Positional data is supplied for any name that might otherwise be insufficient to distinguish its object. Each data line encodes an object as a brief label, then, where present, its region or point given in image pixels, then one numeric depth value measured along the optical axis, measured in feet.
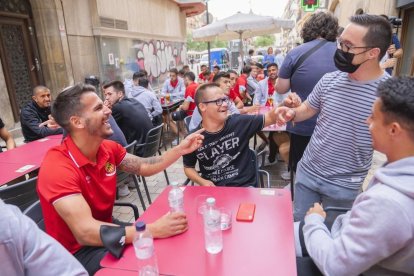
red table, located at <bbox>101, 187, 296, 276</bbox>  4.37
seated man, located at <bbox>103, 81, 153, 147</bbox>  14.32
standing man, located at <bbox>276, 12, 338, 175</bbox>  9.06
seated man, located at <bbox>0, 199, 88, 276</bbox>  2.77
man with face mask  6.27
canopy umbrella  24.61
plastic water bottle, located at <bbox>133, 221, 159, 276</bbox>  4.34
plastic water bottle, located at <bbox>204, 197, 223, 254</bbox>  4.79
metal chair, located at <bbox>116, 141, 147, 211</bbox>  10.63
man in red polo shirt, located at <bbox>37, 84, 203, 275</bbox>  5.14
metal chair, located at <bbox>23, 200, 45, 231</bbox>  5.88
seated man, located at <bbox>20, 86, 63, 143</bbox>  14.05
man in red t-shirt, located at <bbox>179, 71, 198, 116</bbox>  20.62
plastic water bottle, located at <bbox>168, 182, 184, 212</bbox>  6.18
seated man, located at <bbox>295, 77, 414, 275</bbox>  3.47
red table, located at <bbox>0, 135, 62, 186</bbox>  9.37
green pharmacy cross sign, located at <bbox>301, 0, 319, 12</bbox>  36.96
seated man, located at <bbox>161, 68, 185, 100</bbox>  27.76
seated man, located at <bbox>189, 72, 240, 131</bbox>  14.19
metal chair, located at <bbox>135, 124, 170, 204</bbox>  12.91
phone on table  5.62
